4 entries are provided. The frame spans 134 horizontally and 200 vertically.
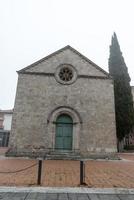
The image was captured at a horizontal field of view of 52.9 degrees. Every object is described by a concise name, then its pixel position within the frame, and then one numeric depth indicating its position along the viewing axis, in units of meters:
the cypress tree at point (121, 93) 15.62
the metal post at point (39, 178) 4.03
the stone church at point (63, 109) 10.13
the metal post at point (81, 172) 4.12
